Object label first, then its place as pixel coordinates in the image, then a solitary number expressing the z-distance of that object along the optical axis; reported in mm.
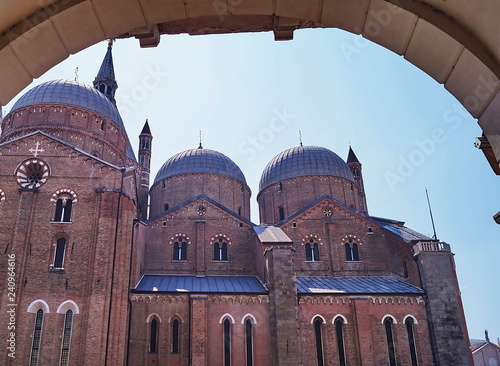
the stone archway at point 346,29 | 3518
